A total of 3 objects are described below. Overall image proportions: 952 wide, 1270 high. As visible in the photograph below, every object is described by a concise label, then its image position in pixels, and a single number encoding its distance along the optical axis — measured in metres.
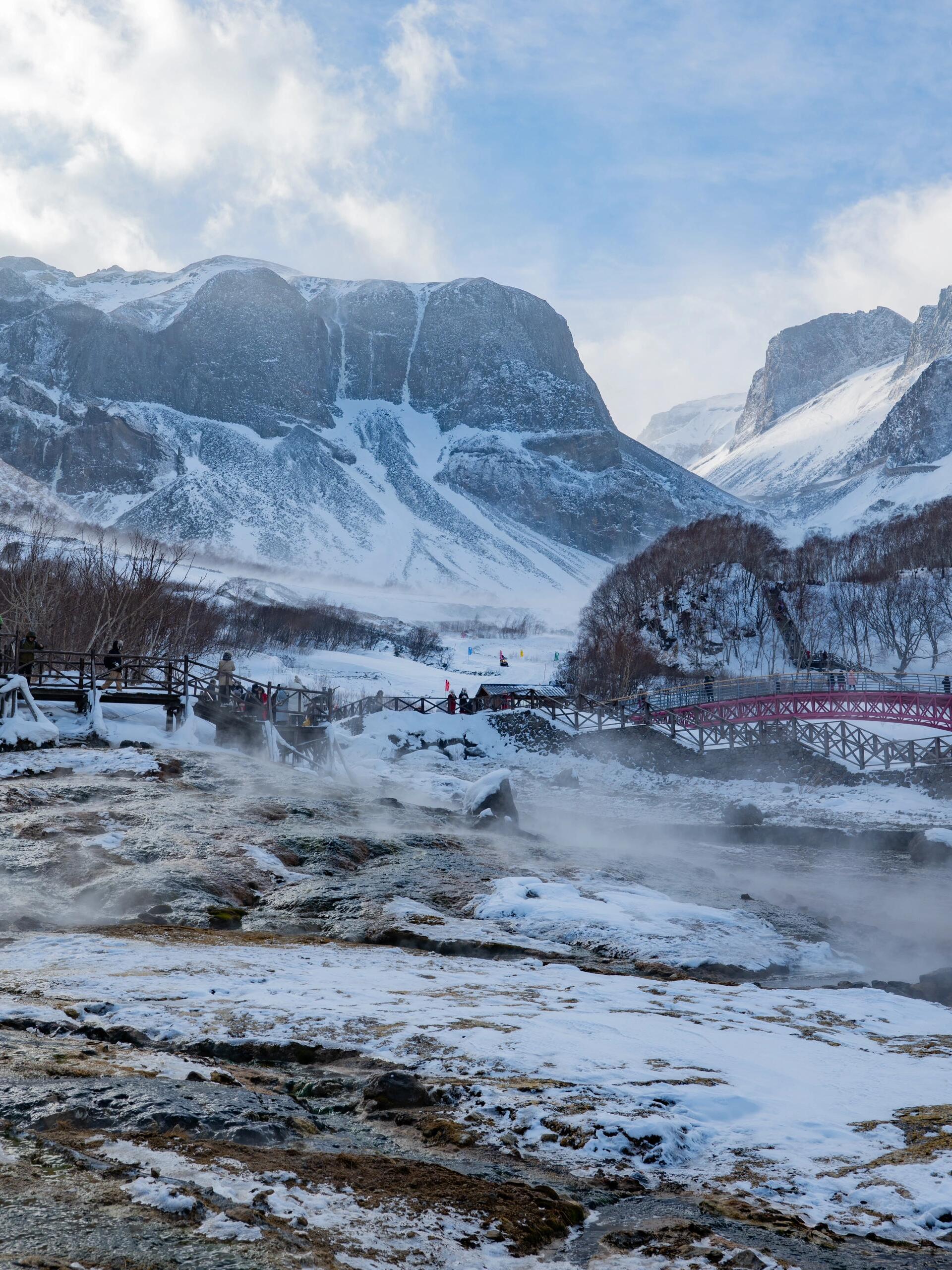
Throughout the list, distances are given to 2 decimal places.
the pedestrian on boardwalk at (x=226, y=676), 31.53
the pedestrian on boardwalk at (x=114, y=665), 27.48
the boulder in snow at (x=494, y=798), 26.41
